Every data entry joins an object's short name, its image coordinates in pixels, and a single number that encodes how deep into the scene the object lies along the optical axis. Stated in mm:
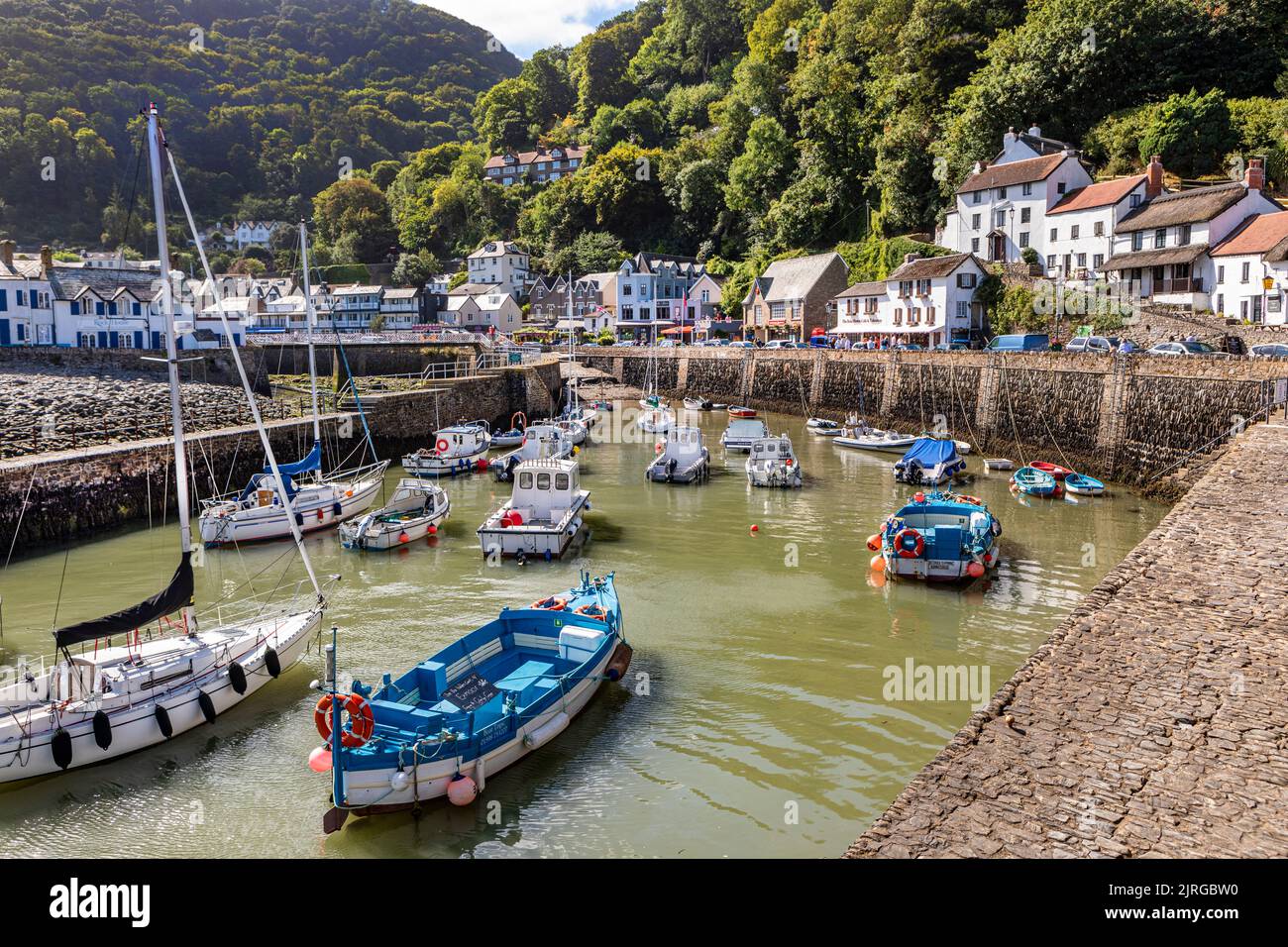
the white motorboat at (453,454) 38531
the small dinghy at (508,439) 45375
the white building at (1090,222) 52375
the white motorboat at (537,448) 37812
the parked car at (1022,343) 46906
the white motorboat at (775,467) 35562
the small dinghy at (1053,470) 33388
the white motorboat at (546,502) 25828
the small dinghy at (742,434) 43875
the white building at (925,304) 57219
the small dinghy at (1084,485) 32031
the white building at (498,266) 105500
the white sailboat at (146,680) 13156
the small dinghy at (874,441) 43969
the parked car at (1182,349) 37897
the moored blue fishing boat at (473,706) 12000
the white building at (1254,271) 41500
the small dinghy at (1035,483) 32094
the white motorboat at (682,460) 36719
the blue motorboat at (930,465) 35562
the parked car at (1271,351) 35062
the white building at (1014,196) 57000
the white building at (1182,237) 46094
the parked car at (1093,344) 41897
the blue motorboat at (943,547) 22094
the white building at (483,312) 95750
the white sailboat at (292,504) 26484
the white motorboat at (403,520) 26578
